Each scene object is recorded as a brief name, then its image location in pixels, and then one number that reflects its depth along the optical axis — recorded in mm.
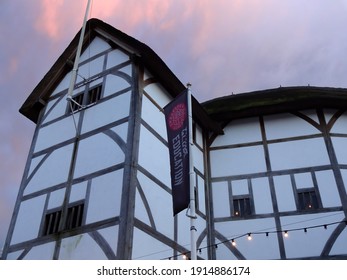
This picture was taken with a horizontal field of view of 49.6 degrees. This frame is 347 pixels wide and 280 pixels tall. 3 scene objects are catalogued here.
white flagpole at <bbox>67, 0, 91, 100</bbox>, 12100
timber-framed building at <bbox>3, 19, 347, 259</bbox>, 10328
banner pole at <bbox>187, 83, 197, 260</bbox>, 6227
